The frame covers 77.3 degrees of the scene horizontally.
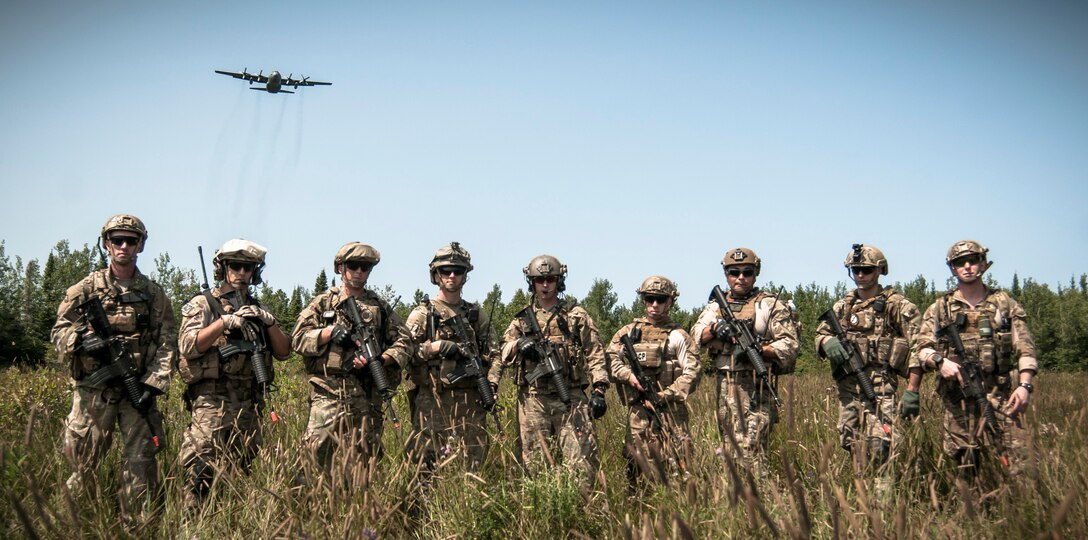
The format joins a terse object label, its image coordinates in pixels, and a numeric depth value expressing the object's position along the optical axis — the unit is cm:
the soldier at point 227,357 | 501
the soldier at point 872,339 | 632
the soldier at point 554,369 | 596
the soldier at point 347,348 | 545
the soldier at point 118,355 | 487
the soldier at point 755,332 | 612
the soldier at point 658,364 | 666
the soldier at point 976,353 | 552
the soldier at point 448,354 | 593
